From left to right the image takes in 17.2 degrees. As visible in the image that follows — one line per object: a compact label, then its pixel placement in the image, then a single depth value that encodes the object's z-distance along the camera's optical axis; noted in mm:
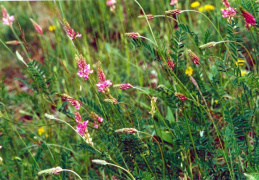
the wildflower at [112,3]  1212
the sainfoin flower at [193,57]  934
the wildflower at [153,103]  933
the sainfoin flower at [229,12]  973
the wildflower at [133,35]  948
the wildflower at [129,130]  921
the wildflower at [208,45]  924
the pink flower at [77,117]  970
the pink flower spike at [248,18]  907
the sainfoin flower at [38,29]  1081
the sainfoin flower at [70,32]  972
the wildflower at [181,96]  942
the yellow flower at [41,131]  1233
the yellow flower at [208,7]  1333
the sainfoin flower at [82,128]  954
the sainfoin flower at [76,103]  961
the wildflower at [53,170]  905
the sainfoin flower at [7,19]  1107
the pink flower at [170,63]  978
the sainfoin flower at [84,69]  952
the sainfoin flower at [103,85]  952
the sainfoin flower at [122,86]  942
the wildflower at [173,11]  945
